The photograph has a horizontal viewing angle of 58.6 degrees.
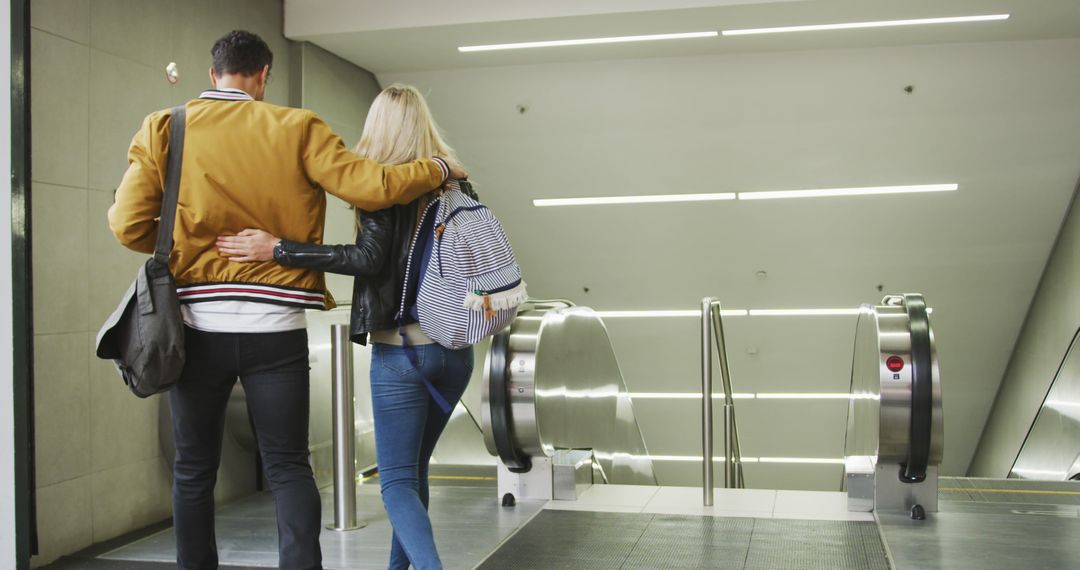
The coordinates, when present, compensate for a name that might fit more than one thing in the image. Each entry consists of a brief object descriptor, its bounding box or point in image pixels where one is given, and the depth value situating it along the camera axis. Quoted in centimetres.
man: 243
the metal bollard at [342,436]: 431
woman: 260
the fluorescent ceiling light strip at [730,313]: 885
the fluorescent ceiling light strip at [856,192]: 759
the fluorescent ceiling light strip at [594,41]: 629
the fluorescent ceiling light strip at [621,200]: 791
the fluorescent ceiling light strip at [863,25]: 595
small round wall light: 490
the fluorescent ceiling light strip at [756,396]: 969
